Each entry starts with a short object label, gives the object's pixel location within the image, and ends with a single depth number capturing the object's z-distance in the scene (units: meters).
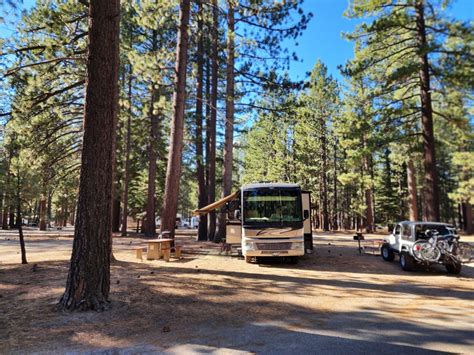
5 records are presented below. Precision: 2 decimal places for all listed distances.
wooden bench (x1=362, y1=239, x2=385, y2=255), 16.45
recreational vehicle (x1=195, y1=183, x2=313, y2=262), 11.52
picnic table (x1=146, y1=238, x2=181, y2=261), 12.46
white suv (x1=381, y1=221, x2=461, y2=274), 10.20
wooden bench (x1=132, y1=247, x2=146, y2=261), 12.48
